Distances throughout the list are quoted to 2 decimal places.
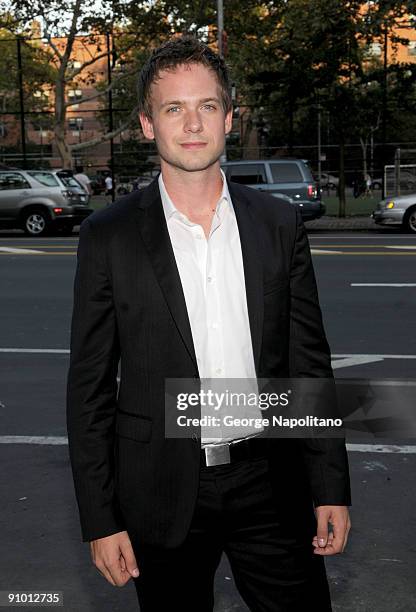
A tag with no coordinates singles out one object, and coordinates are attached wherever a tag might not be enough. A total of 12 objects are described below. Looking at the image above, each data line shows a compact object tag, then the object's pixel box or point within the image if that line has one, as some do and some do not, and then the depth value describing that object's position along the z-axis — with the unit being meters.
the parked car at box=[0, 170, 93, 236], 20.20
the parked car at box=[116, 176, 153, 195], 42.46
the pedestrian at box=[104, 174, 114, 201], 36.75
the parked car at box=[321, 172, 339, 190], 47.85
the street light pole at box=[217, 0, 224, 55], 24.29
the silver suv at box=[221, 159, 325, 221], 19.91
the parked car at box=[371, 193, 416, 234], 18.70
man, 2.08
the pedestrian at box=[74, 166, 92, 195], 25.14
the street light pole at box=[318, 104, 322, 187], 22.85
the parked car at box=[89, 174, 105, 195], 50.01
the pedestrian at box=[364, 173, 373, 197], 38.89
